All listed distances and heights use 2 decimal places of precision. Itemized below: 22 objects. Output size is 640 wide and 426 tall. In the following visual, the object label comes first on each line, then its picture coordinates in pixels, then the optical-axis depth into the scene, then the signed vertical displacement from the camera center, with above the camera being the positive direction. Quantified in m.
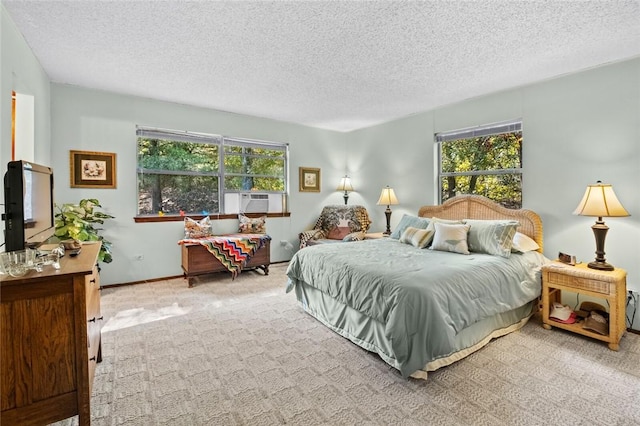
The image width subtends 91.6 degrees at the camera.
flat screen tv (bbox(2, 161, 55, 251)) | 1.50 +0.05
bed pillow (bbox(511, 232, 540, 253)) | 3.13 -0.35
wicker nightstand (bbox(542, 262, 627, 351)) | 2.46 -0.67
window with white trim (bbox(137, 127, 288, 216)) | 4.36 +0.68
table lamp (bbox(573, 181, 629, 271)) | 2.64 +0.00
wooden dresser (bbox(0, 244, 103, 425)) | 1.38 -0.61
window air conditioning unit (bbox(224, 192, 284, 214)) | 5.00 +0.19
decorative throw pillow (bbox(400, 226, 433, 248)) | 3.52 -0.29
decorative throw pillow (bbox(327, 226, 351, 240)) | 5.28 -0.34
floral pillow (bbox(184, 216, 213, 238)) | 4.35 -0.20
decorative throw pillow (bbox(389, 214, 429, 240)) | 3.93 -0.16
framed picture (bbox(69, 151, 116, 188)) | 3.82 +0.58
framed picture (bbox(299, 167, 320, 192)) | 5.69 +0.62
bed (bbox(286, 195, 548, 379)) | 2.04 -0.61
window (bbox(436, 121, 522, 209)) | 3.78 +0.64
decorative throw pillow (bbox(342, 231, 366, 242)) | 4.68 -0.37
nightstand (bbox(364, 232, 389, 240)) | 4.73 -0.37
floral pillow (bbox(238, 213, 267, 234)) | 4.92 -0.19
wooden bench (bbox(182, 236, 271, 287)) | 4.11 -0.65
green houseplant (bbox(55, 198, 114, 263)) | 2.79 -0.07
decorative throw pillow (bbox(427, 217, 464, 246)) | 3.55 -0.14
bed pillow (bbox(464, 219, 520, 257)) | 3.05 -0.26
